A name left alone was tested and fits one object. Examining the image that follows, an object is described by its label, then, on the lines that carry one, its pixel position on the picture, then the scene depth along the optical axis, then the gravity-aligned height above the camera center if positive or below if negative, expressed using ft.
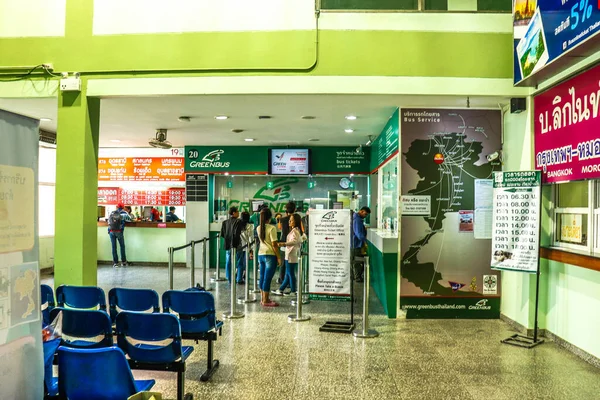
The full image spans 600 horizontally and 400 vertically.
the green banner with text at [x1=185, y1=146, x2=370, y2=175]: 35.60 +3.03
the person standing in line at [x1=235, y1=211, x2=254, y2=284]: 26.37 -2.30
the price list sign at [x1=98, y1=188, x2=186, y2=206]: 41.04 +0.18
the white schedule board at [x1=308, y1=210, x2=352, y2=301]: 19.45 -2.14
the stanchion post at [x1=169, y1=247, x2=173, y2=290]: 21.20 -2.99
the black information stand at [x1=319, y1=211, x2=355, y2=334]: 18.51 -4.92
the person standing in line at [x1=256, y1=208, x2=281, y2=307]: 23.03 -2.40
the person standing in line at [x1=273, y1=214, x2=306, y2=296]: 23.03 -2.52
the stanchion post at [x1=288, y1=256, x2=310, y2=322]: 20.18 -4.41
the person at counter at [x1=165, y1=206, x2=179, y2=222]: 40.16 -1.52
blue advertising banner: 13.09 +5.37
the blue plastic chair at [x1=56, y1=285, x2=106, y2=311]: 14.16 -2.94
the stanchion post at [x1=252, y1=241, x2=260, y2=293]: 25.07 -4.07
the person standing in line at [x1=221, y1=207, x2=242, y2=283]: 25.94 -1.74
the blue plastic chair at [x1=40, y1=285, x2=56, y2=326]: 13.81 -2.89
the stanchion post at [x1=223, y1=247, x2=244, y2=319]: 20.61 -4.36
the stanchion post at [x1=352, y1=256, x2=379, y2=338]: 17.87 -4.20
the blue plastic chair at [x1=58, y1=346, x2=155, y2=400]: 7.79 -2.91
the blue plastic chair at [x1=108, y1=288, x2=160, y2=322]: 13.55 -2.90
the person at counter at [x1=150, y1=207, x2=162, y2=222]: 39.78 -1.35
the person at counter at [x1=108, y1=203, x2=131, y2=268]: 35.83 -2.38
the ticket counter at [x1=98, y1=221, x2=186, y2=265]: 36.90 -3.23
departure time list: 16.89 -0.64
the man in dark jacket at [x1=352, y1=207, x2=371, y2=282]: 26.71 -1.88
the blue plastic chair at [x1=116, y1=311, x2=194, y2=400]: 10.87 -3.26
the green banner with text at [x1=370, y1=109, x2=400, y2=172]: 21.45 +3.10
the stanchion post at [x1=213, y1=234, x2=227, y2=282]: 29.96 -5.02
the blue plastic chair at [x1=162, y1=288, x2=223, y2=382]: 13.39 -3.17
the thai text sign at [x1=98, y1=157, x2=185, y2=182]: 39.37 +2.46
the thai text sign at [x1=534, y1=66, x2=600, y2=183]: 14.29 +2.45
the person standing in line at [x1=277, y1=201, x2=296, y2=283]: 26.32 -1.75
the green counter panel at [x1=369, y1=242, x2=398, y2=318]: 20.61 -3.44
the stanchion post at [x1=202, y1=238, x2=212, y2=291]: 25.97 -3.69
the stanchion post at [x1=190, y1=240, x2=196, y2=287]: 24.93 -3.57
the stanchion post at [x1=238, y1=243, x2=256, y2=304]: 23.83 -4.88
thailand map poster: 20.53 -1.26
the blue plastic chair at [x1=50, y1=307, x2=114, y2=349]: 10.77 -2.88
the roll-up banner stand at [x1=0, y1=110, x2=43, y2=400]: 6.98 -0.97
